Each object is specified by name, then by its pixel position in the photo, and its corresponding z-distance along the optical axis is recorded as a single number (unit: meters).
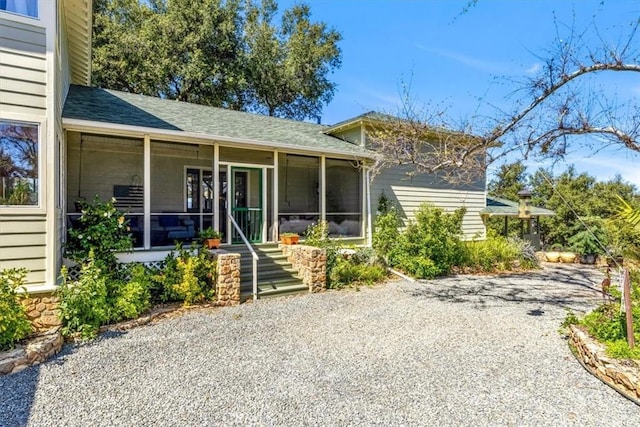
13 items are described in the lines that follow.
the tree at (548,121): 6.30
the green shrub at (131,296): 6.05
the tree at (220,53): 18.27
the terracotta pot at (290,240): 9.62
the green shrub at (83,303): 5.39
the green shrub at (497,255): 11.67
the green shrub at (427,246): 10.21
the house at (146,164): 5.22
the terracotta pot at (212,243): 8.36
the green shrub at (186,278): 7.12
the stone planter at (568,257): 14.27
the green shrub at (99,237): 6.50
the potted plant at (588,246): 13.73
